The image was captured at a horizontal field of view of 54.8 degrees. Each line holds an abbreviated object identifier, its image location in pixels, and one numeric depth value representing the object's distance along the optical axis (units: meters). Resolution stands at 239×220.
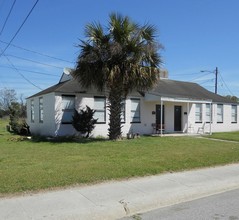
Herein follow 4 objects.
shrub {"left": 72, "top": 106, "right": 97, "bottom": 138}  14.04
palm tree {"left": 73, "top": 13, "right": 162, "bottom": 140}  12.32
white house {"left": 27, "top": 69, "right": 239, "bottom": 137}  14.60
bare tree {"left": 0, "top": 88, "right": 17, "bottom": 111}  62.95
